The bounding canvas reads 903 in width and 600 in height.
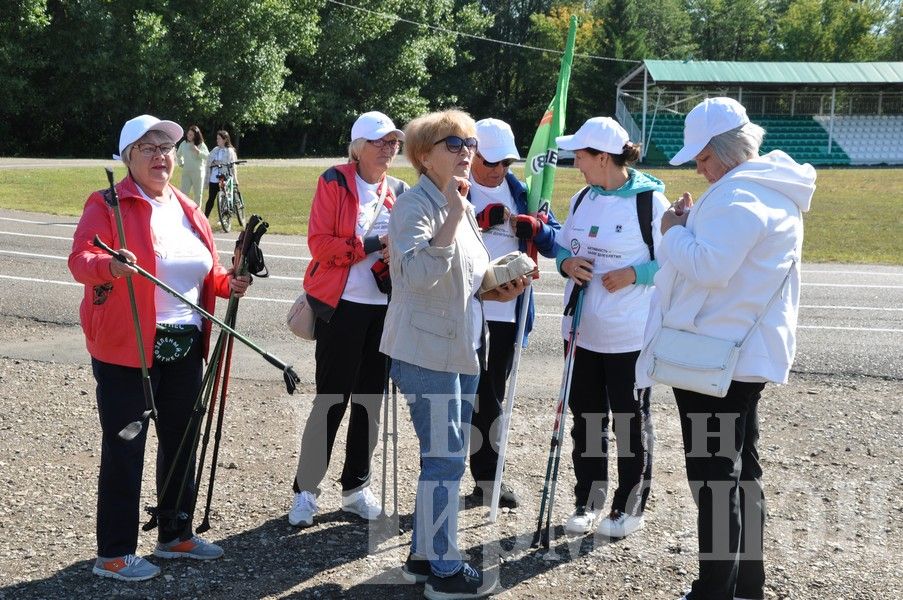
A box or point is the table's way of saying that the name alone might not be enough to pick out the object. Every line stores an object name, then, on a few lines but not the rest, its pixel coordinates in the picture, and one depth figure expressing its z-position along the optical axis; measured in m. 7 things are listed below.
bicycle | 17.47
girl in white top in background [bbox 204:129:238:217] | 17.95
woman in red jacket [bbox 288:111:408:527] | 4.95
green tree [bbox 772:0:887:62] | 74.06
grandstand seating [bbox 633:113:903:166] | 51.34
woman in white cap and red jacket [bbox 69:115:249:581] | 4.25
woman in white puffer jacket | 3.79
